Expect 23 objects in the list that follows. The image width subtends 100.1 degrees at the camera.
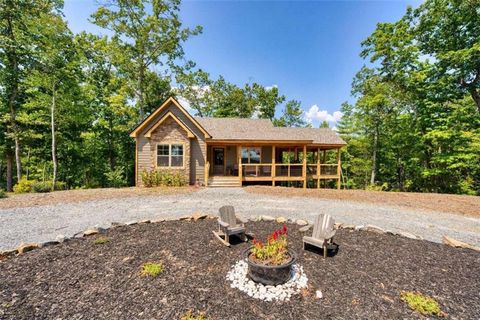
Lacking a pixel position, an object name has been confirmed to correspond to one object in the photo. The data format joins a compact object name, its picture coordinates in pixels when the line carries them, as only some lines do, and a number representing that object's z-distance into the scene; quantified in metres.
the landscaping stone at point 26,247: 3.93
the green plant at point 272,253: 3.22
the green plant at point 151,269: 3.22
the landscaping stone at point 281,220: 5.82
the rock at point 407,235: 4.93
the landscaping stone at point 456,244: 4.47
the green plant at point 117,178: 17.70
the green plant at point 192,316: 2.40
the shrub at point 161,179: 12.91
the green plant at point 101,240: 4.25
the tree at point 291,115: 34.00
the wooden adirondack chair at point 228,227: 4.34
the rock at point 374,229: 5.18
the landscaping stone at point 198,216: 6.00
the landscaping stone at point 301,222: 5.66
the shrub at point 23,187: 12.37
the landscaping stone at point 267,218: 6.02
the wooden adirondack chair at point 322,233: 3.90
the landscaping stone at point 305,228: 5.11
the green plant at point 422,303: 2.56
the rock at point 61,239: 4.39
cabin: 13.53
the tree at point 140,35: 18.34
